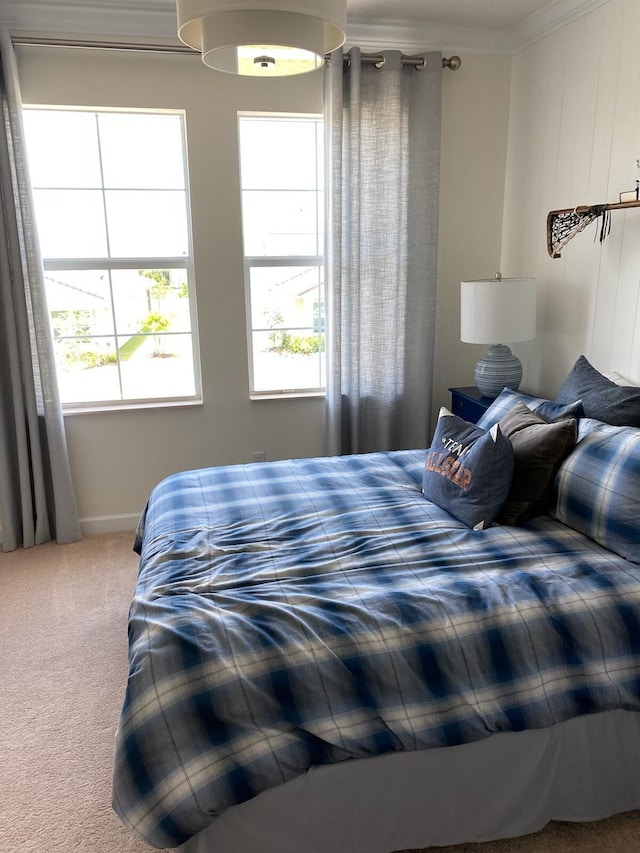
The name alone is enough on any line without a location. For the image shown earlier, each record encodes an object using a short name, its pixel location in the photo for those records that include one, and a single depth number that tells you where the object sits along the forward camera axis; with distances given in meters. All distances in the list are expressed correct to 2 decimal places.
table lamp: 3.06
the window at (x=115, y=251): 3.29
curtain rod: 2.96
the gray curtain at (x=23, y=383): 3.02
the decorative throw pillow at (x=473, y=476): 2.09
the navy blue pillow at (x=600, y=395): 2.25
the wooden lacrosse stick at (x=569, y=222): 2.77
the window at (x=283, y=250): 3.48
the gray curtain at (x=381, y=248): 3.31
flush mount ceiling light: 1.54
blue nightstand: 3.25
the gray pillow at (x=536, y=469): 2.11
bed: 1.40
